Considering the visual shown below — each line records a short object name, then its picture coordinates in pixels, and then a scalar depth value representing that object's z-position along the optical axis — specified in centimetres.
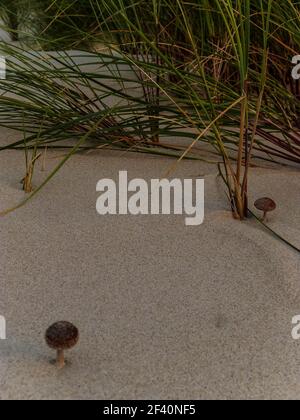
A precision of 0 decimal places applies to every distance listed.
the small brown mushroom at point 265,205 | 131
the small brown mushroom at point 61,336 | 88
